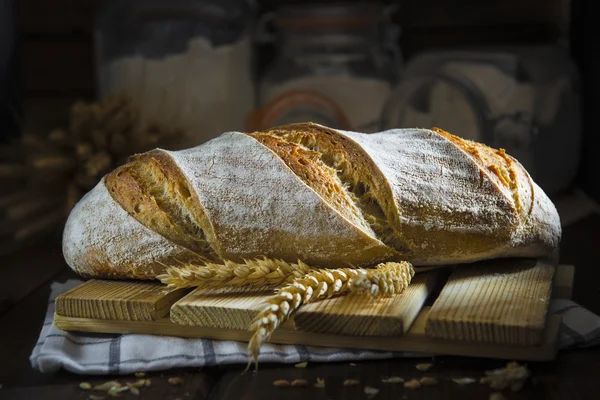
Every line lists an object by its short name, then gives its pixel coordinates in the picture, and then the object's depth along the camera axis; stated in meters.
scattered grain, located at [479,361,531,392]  0.80
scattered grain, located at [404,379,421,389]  0.81
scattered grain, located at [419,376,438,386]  0.82
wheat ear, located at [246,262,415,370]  0.84
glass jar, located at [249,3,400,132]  1.83
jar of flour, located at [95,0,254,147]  1.78
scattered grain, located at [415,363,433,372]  0.86
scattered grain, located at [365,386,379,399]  0.80
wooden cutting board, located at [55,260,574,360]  0.86
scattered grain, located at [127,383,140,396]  0.82
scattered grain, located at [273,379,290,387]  0.83
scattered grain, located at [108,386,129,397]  0.82
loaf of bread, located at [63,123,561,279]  1.02
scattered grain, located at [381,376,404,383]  0.83
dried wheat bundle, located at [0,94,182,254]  1.59
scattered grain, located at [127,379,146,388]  0.84
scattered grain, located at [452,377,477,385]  0.82
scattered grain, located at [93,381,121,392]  0.83
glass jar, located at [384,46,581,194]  1.78
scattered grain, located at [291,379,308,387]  0.83
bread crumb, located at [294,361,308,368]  0.88
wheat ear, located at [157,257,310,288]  0.97
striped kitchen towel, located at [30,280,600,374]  0.88
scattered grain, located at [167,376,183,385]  0.85
